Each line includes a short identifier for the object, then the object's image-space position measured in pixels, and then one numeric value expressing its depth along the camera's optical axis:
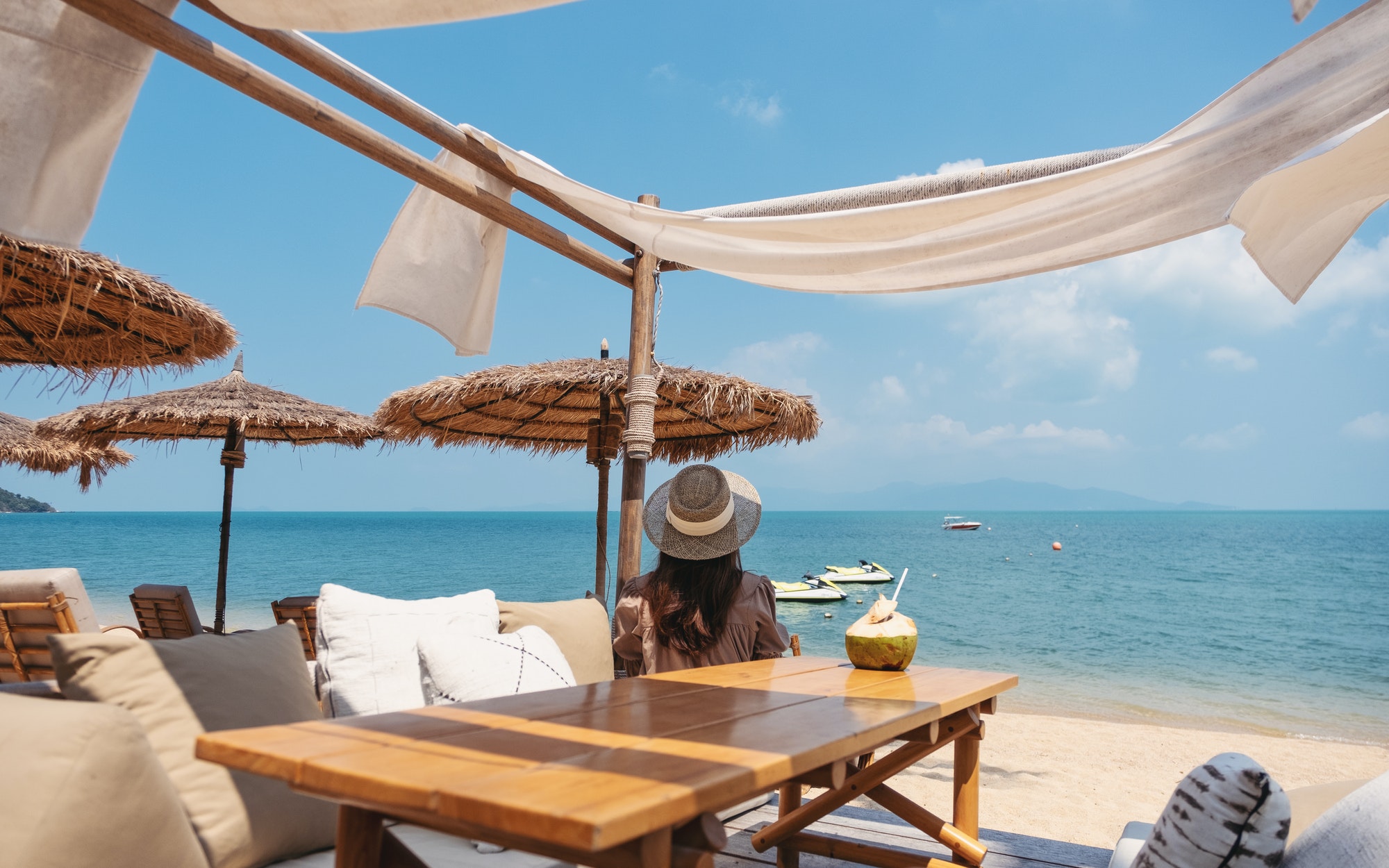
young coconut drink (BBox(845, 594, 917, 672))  2.16
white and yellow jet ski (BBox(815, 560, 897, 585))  24.46
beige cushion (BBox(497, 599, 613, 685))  2.67
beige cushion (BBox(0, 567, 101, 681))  3.34
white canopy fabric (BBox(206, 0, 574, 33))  1.35
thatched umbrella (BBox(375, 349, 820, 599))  4.37
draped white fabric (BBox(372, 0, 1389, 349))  1.55
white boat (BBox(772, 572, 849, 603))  19.98
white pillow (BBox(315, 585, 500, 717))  2.17
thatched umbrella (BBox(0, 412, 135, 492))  8.81
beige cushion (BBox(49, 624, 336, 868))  1.47
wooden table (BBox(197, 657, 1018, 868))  0.84
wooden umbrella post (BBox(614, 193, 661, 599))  3.18
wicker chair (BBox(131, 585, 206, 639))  3.94
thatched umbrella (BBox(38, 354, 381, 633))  6.30
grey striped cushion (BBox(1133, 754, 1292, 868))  1.07
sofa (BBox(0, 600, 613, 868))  1.18
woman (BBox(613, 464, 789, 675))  2.43
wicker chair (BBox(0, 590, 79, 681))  3.35
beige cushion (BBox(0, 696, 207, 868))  1.16
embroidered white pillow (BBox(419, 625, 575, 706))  2.12
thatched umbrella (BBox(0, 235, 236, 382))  3.60
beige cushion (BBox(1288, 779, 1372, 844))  1.34
